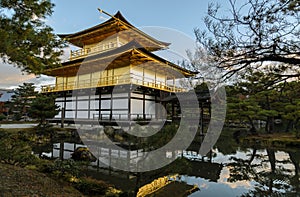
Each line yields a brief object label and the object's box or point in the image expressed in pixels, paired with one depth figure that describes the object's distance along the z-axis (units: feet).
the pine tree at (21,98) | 76.48
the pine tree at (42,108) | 44.86
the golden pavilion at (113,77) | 47.67
